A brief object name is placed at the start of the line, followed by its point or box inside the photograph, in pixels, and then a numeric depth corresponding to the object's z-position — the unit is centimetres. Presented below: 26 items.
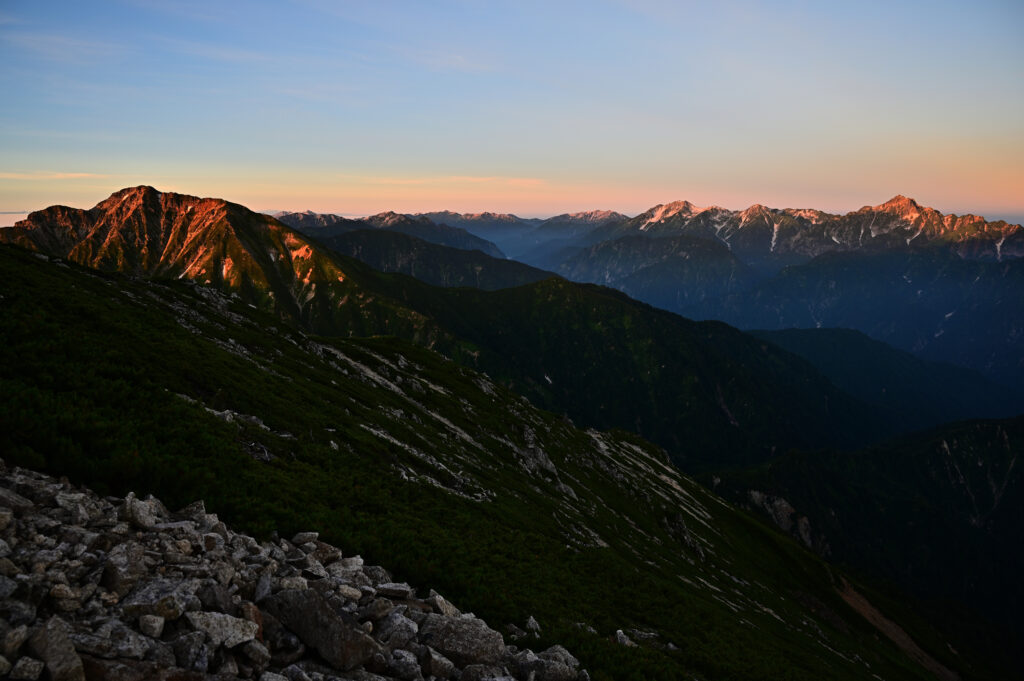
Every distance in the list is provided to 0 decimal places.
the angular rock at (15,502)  1326
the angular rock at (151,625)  1079
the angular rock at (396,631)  1447
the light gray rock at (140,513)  1465
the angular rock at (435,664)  1399
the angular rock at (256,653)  1163
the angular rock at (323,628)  1284
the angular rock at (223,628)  1134
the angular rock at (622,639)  2412
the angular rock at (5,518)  1209
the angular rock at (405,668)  1353
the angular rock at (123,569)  1163
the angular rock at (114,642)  983
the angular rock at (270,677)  1127
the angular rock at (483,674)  1450
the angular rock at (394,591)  1720
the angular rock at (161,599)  1118
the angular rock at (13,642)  901
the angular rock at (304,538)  1875
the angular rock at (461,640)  1522
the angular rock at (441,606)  1723
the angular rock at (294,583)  1441
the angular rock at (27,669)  869
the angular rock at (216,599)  1220
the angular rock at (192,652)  1068
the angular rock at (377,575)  1822
